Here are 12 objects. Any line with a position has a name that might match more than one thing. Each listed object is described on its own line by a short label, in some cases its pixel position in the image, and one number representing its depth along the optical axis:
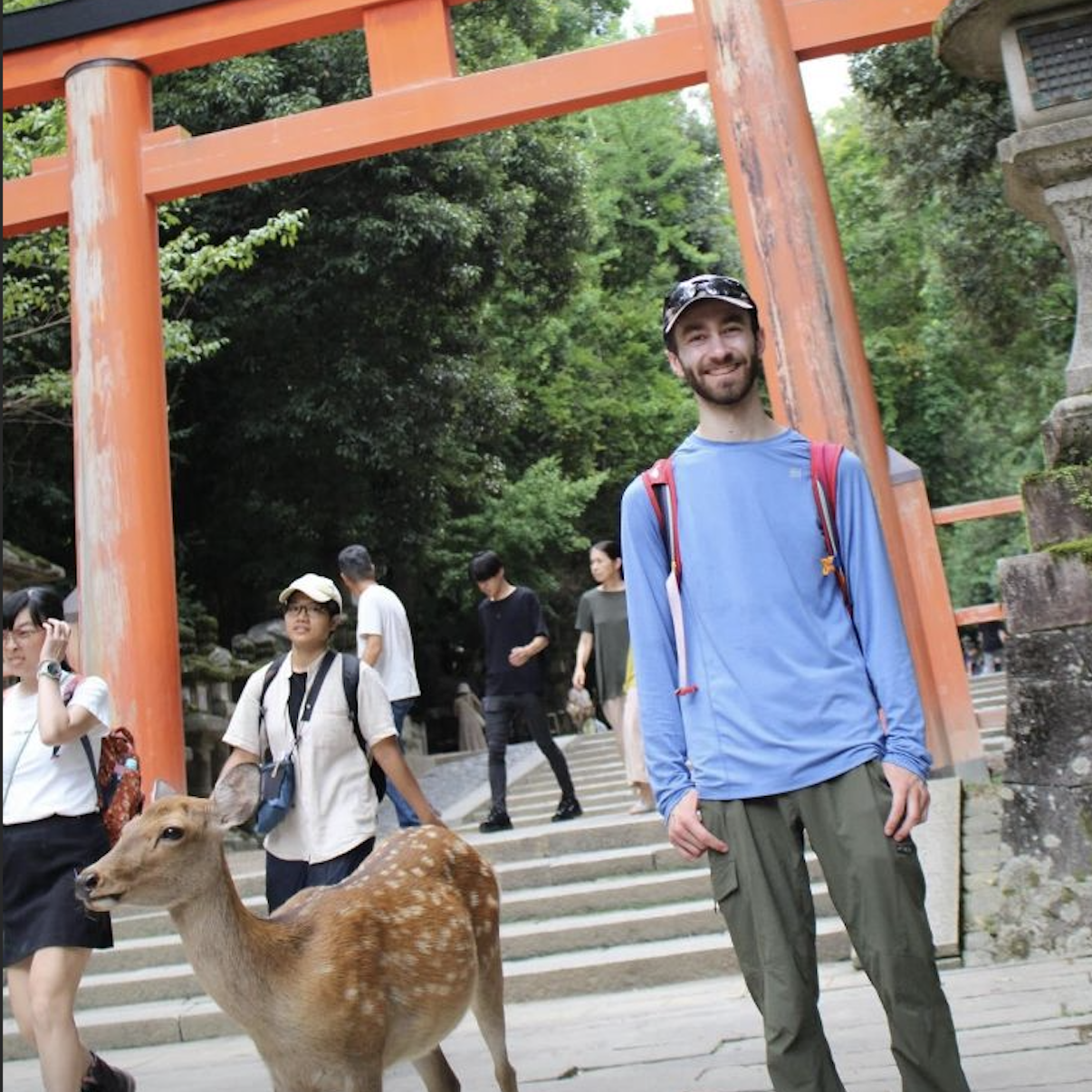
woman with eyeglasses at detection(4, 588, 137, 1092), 3.58
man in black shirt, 7.80
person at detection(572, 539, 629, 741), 7.96
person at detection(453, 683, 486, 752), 20.03
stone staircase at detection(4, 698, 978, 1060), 5.54
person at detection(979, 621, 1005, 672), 29.98
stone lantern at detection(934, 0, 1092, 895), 5.02
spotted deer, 2.88
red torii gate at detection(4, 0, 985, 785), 7.80
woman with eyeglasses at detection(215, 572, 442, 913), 3.94
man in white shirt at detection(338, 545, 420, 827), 6.95
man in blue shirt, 2.27
